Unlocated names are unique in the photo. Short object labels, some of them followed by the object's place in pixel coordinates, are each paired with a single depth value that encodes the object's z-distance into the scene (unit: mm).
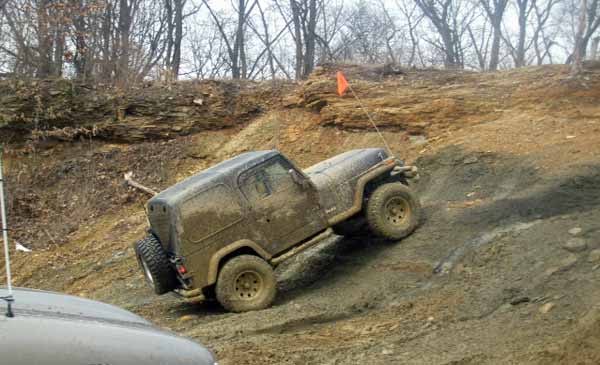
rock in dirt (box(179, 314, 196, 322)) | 8366
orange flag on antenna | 12839
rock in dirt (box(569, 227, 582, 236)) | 7413
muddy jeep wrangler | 8055
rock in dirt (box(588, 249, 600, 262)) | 6652
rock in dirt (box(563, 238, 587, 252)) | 7036
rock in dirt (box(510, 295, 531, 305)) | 6312
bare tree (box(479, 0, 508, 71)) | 27425
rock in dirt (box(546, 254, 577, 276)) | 6758
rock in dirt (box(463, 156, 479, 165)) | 11528
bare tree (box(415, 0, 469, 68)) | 29516
